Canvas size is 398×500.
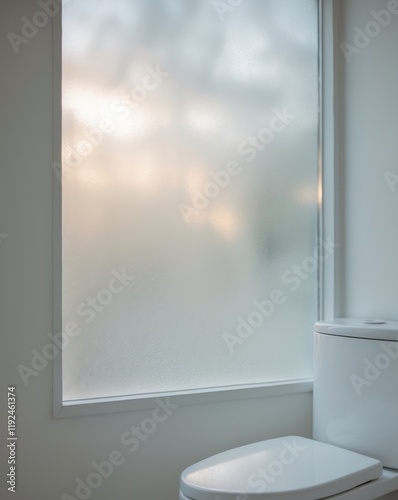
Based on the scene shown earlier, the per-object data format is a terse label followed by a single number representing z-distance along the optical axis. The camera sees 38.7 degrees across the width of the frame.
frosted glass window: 1.70
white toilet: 1.36
